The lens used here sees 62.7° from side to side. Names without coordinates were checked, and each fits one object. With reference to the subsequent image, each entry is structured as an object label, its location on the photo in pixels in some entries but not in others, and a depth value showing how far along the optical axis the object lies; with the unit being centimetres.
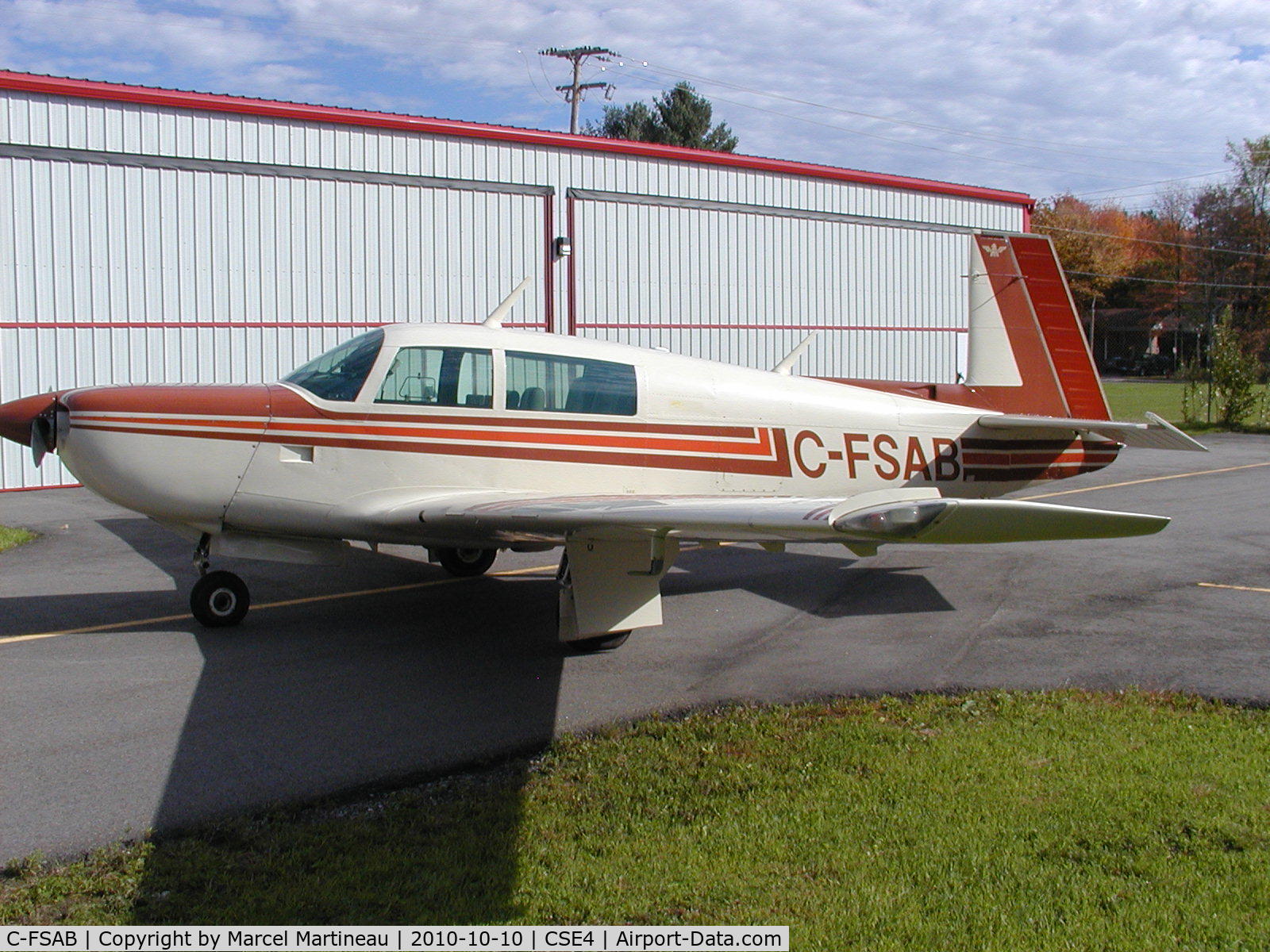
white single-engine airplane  687
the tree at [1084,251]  7325
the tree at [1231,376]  2650
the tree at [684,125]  7100
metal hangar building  1502
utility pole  5591
